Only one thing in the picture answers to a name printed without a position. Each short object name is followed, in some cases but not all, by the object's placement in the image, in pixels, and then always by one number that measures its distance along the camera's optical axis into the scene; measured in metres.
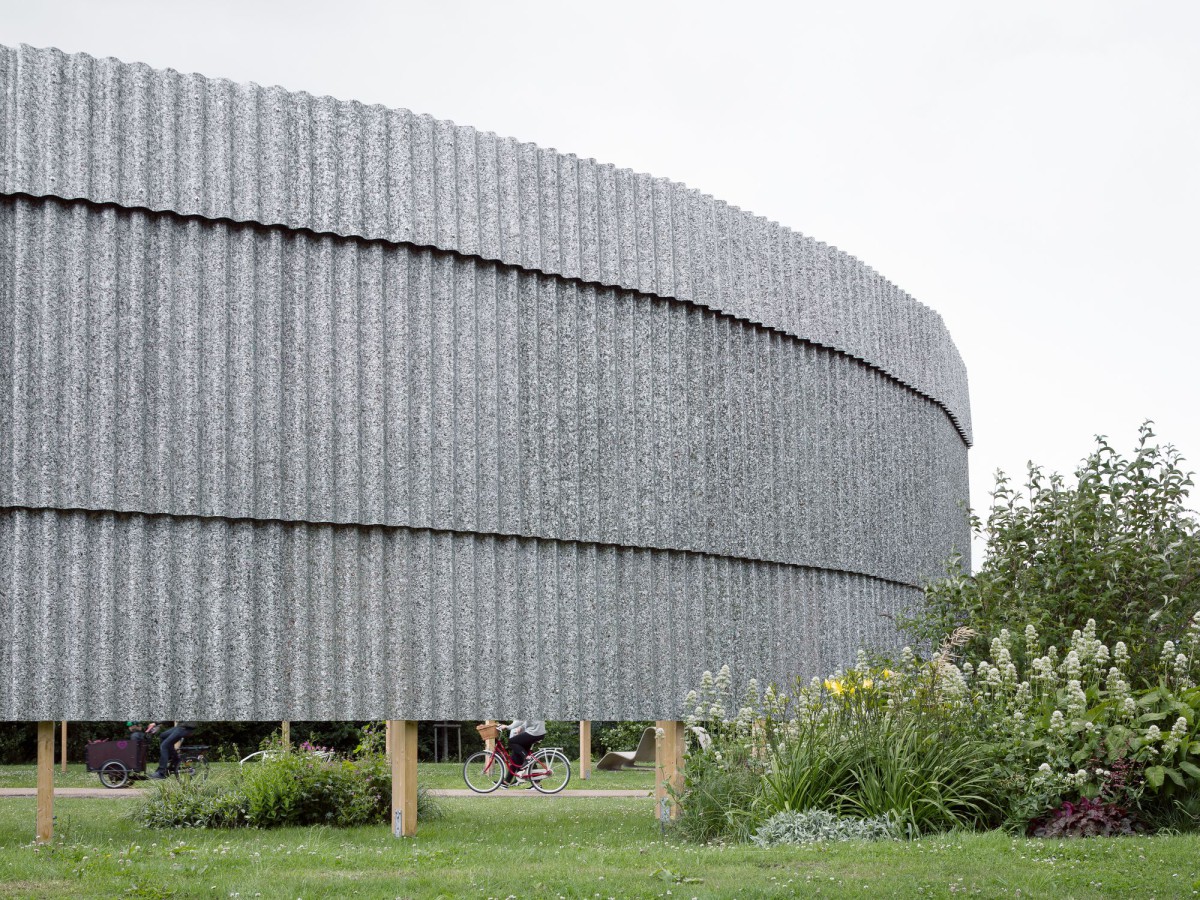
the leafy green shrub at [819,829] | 7.89
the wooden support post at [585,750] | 18.48
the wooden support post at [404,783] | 9.19
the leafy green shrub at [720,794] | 8.59
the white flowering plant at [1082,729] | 8.23
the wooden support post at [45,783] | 8.21
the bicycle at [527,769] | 16.31
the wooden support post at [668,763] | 9.88
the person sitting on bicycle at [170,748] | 17.41
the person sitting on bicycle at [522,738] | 16.14
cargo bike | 17.78
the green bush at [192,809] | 10.31
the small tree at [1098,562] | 10.95
